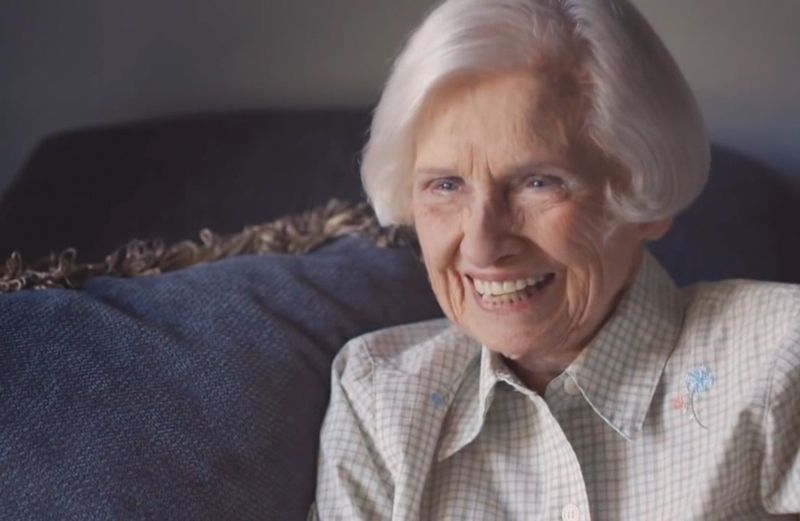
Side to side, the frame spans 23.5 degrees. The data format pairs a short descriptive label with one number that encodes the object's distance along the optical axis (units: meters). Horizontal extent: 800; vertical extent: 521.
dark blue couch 1.12
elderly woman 1.13
